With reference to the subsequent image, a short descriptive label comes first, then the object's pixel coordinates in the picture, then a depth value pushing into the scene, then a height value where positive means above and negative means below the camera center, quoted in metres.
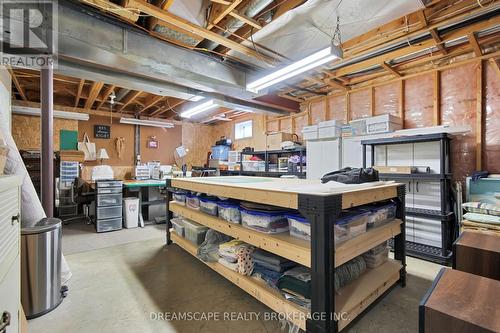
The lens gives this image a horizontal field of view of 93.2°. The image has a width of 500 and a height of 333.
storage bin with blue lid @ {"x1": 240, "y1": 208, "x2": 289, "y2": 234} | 1.84 -0.44
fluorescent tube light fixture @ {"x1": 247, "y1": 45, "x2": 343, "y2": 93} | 2.23 +1.08
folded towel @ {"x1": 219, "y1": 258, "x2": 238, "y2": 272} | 2.10 -0.89
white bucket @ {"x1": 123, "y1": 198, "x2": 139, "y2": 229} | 4.61 -0.88
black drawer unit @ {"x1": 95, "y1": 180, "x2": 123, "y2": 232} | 4.32 -0.70
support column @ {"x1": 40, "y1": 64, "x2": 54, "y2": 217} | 2.35 +0.28
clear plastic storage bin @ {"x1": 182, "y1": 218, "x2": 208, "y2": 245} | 2.84 -0.80
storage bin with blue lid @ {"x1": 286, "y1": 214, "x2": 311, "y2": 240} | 1.69 -0.44
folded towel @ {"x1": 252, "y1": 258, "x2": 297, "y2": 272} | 1.89 -0.81
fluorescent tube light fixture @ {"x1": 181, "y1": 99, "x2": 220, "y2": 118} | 4.42 +1.19
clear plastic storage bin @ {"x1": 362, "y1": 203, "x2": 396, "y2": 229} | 1.98 -0.43
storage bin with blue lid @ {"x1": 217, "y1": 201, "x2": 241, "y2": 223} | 2.18 -0.42
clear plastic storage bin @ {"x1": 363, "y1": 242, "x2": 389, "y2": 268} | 2.14 -0.83
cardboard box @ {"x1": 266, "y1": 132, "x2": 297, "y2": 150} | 5.21 +0.63
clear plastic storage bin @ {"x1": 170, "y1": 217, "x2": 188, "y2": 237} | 3.18 -0.80
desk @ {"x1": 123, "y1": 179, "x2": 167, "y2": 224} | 4.86 -0.62
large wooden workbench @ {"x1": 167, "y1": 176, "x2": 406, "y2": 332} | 1.40 -0.56
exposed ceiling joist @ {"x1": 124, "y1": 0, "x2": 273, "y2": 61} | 2.03 +1.40
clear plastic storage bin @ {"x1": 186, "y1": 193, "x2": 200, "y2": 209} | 2.85 -0.42
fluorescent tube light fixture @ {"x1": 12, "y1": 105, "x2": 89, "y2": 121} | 4.98 +1.24
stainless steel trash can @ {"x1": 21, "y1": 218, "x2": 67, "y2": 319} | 1.83 -0.82
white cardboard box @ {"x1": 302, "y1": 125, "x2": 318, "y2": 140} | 4.29 +0.62
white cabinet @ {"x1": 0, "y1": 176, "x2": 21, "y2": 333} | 0.95 -0.36
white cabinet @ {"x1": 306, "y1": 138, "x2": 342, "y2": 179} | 4.11 +0.17
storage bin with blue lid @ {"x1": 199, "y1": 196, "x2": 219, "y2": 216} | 2.50 -0.41
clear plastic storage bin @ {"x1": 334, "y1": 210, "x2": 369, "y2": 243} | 1.62 -0.43
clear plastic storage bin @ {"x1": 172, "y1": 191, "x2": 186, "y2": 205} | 3.24 -0.42
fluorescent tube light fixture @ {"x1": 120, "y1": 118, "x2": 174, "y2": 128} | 6.23 +1.24
